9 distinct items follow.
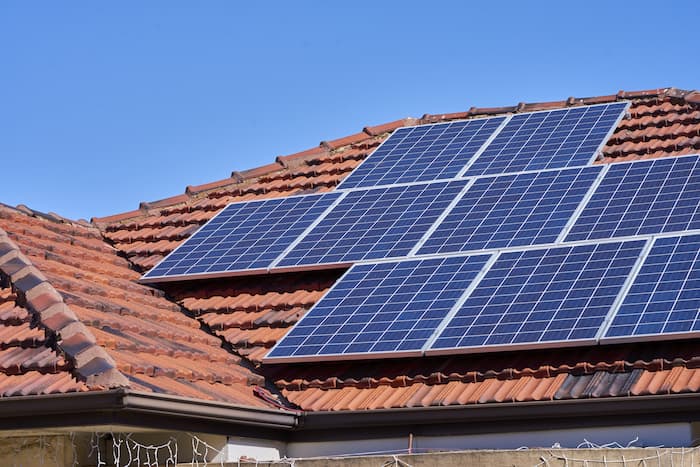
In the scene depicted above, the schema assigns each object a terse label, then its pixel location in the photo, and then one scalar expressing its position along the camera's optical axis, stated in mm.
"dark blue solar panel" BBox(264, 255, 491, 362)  13586
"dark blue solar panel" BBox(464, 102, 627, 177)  17405
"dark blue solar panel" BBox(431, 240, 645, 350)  12852
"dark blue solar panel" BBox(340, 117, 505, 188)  18031
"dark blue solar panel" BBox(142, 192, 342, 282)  16297
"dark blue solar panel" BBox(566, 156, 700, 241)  14328
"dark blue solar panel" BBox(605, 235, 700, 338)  12320
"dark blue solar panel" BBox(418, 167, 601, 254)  15000
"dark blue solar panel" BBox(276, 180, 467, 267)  15671
